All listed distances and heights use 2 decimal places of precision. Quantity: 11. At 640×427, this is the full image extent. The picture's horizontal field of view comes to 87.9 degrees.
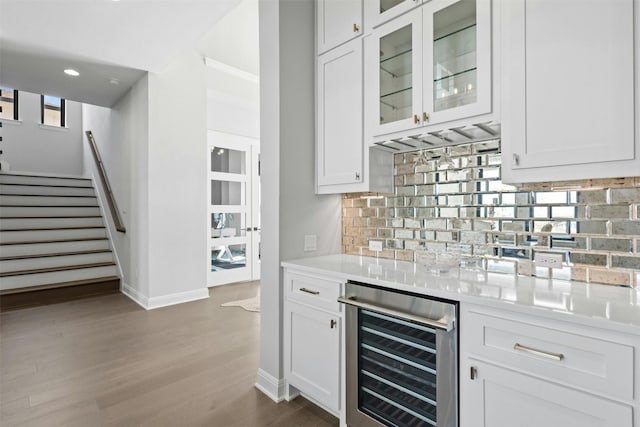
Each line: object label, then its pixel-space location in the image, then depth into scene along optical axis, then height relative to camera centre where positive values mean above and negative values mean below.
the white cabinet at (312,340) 1.86 -0.78
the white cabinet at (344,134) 2.10 +0.51
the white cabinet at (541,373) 1.03 -0.56
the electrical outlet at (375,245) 2.37 -0.25
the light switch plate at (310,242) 2.34 -0.23
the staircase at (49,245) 4.58 -0.55
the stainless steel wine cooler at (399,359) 1.41 -0.71
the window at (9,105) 7.30 +2.34
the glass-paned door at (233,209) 5.35 +0.03
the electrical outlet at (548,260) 1.63 -0.24
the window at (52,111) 7.68 +2.34
